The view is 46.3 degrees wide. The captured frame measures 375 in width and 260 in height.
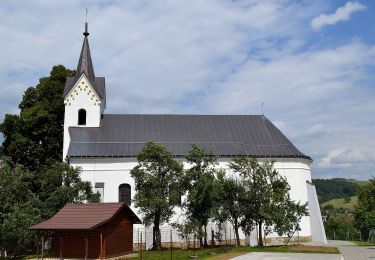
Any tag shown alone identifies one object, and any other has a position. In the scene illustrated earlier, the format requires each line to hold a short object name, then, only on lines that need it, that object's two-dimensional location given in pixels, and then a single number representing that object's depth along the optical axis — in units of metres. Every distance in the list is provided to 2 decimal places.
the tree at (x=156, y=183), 29.67
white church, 37.19
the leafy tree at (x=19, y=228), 28.27
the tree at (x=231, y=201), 31.66
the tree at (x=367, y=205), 33.50
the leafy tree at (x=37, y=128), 43.00
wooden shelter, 24.88
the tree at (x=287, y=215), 30.75
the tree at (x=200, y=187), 29.53
